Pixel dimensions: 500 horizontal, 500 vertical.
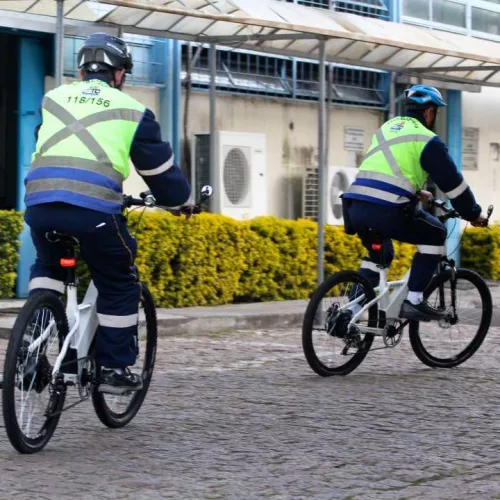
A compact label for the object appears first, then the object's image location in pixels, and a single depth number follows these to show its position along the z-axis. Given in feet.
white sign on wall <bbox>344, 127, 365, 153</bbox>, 55.52
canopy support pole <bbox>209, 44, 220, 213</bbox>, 47.84
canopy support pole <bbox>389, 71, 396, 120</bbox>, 56.75
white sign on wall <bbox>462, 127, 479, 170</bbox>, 62.18
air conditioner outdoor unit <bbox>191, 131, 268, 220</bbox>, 48.21
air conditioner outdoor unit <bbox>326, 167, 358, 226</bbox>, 52.90
